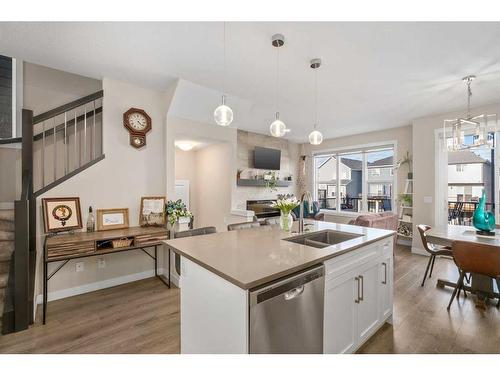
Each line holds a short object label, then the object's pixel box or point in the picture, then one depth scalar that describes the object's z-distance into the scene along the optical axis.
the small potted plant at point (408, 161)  5.27
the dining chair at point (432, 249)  3.04
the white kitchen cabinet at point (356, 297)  1.58
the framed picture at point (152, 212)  3.37
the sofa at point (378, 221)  3.87
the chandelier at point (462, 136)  2.77
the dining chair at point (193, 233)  2.27
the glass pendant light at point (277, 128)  2.53
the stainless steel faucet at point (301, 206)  2.34
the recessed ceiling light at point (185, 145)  4.80
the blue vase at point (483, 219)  2.76
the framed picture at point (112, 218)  3.05
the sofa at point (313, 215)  5.72
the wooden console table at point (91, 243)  2.36
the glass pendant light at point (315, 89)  2.63
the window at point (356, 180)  5.95
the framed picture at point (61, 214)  2.66
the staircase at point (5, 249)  2.24
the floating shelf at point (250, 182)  5.72
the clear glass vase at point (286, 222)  2.40
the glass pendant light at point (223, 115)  2.11
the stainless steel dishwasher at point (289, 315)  1.18
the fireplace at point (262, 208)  6.08
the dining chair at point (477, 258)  2.16
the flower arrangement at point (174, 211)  3.28
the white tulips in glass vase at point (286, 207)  2.31
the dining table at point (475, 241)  2.53
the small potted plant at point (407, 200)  5.17
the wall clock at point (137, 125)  3.25
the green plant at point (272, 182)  6.24
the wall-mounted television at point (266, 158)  6.16
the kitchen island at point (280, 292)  1.21
